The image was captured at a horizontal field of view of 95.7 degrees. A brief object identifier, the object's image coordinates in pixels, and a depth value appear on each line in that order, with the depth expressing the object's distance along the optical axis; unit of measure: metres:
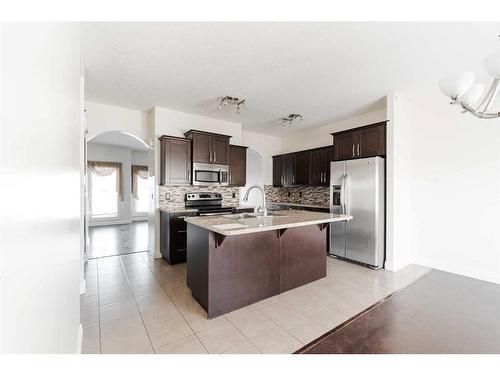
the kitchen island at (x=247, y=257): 2.23
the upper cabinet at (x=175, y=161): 3.98
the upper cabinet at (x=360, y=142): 3.68
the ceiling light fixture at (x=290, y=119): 4.65
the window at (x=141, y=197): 8.62
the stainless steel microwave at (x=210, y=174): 4.29
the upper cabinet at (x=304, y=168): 4.93
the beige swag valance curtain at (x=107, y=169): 7.55
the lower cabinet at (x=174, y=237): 3.76
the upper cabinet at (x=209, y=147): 4.21
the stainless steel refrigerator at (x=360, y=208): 3.60
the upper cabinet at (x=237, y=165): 4.87
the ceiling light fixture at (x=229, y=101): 3.71
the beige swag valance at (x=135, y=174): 8.48
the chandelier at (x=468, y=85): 1.38
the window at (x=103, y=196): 7.69
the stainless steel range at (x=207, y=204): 4.12
